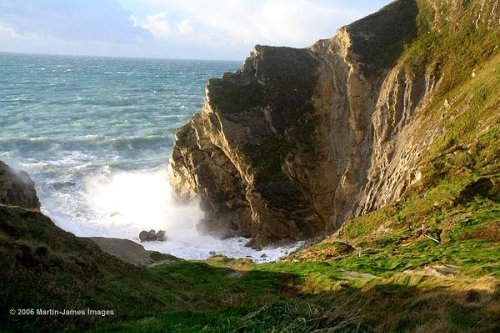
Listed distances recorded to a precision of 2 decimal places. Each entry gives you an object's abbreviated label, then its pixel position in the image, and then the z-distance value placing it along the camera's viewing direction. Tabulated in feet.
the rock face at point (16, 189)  124.07
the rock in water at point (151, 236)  177.47
